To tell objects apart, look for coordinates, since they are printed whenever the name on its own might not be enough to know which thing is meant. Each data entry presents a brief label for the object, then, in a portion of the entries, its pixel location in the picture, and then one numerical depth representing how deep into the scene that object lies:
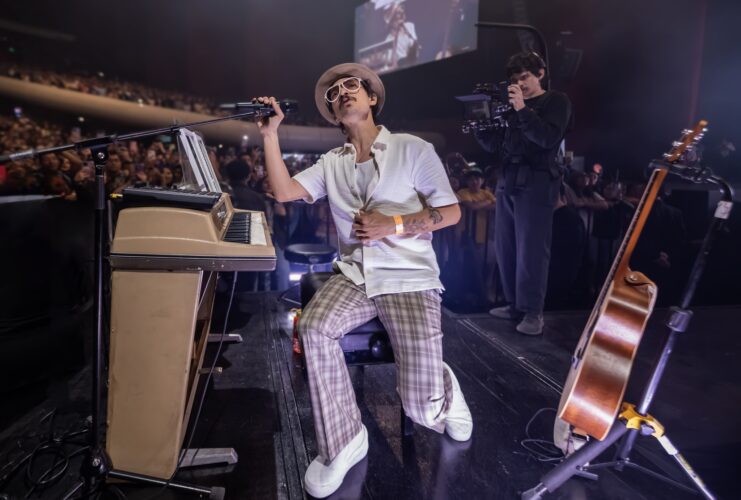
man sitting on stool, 1.82
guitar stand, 1.57
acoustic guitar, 1.57
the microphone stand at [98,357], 1.47
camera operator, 3.47
